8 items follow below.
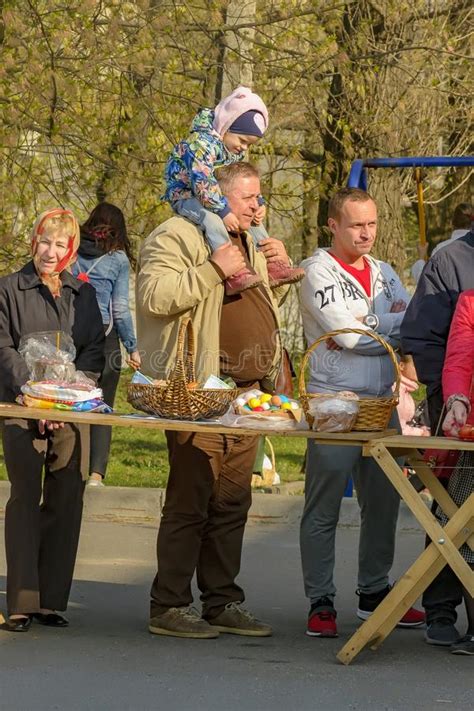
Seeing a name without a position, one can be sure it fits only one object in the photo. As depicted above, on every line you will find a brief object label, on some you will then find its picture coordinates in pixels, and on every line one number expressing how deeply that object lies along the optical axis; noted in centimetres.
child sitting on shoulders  1120
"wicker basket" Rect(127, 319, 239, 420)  1054
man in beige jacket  1101
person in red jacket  1045
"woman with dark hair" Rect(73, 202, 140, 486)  1755
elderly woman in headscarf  1118
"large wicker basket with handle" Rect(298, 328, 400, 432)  1033
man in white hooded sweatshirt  1132
